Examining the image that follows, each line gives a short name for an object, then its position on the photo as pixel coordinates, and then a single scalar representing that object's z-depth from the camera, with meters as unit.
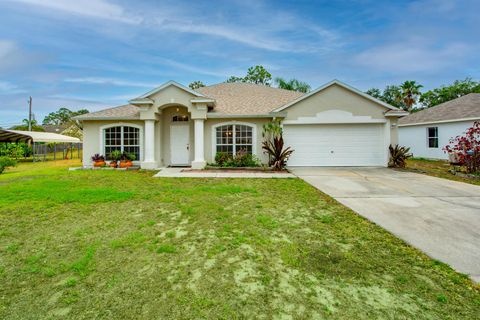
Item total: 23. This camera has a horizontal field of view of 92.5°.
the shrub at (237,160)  12.50
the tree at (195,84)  35.01
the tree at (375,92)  39.09
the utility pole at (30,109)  32.38
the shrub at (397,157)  12.36
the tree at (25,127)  36.97
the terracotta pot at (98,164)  12.89
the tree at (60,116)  74.69
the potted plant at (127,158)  12.92
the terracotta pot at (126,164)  12.79
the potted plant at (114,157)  12.84
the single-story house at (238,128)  12.45
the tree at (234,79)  31.52
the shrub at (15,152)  19.86
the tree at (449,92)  32.47
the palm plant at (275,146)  11.88
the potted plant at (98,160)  12.91
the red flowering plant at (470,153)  10.54
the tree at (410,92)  29.92
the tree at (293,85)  27.76
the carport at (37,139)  20.61
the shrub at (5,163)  13.02
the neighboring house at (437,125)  15.52
